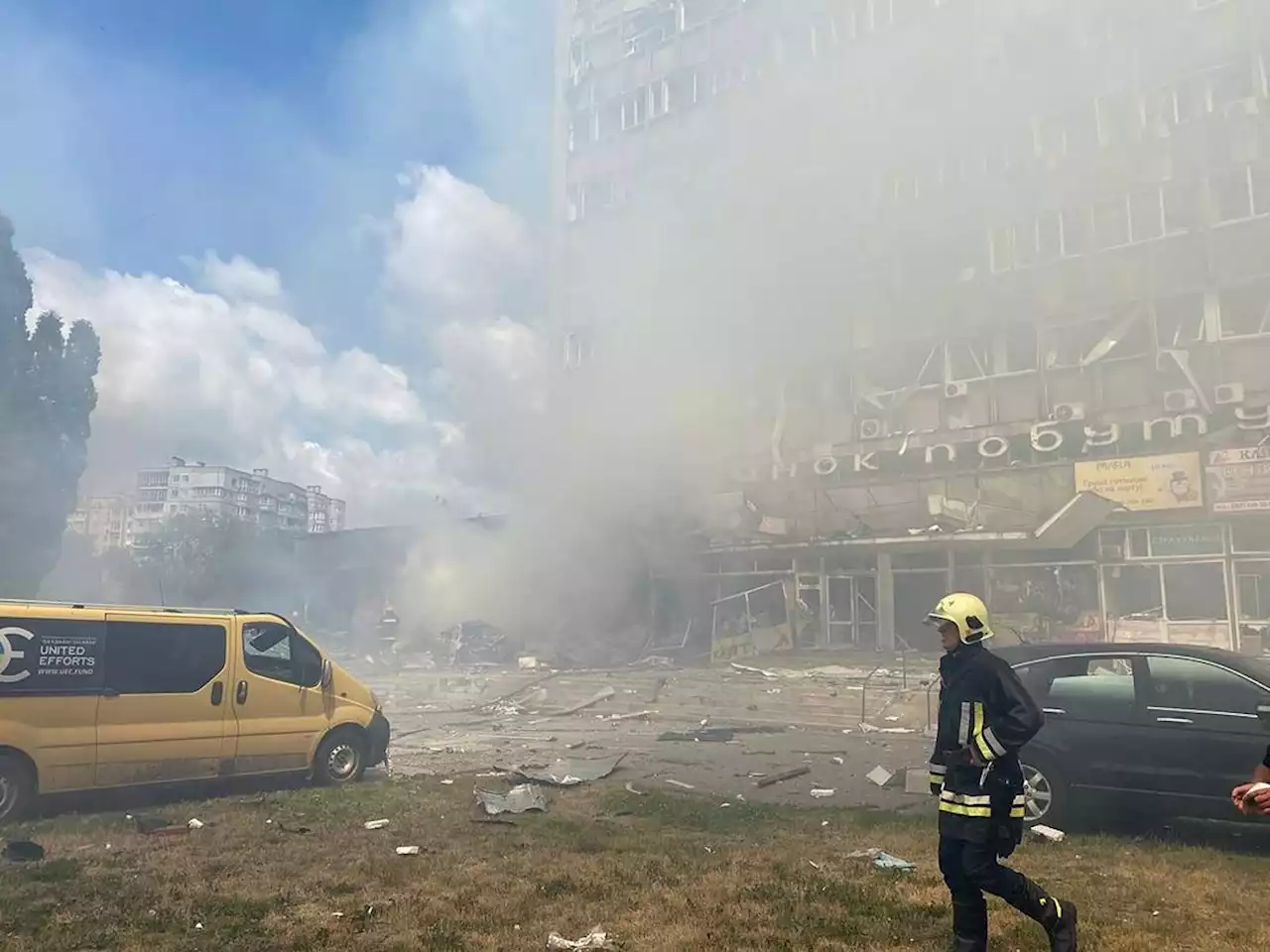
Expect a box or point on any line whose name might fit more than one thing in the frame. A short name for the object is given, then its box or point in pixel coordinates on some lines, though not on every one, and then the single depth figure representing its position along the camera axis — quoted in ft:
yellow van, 19.43
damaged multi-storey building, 58.65
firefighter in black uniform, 10.38
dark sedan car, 17.19
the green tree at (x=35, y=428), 83.41
